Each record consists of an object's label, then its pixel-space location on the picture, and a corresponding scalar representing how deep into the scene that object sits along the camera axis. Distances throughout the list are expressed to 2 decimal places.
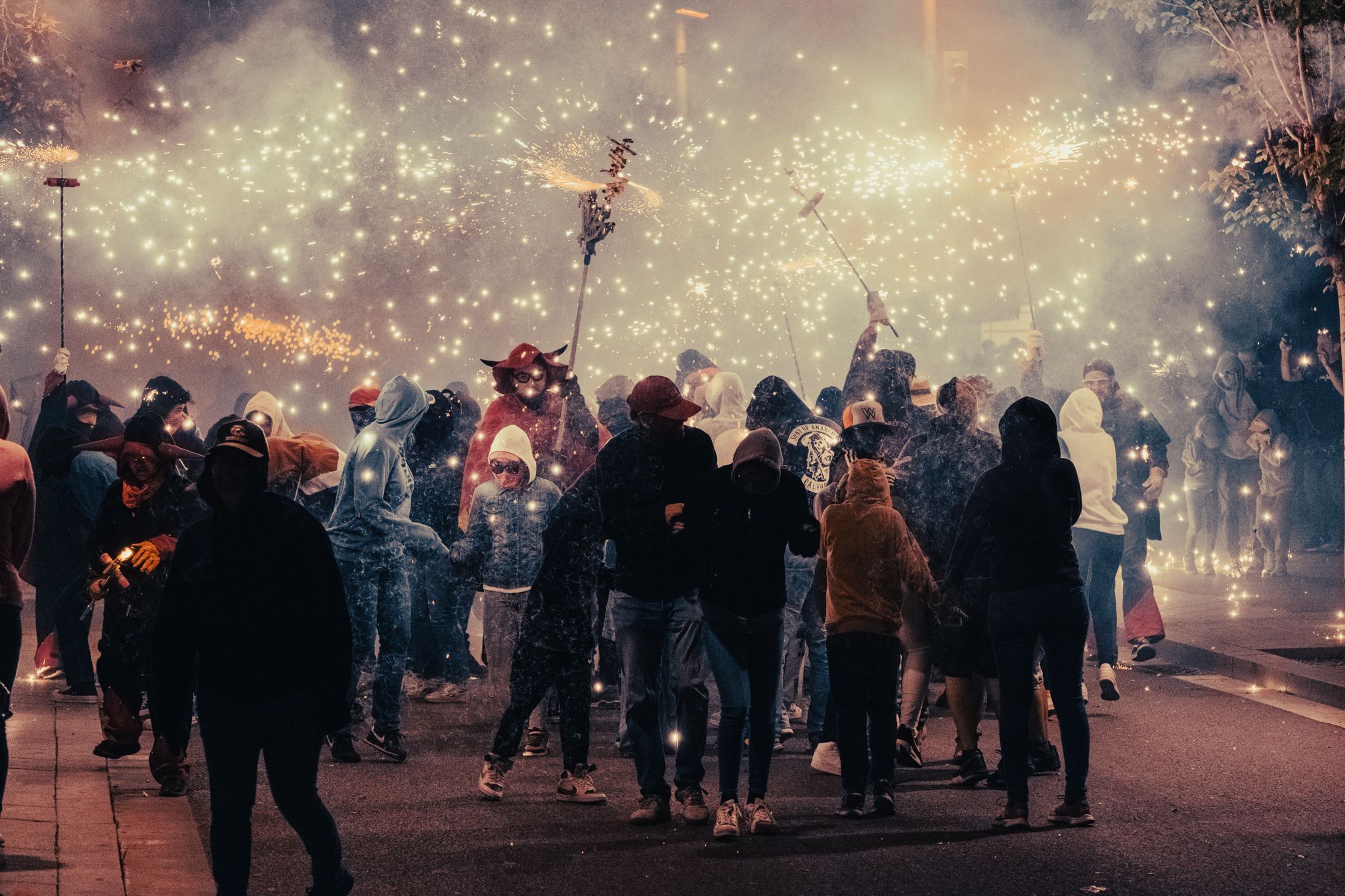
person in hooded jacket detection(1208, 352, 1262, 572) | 31.77
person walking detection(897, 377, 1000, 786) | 13.89
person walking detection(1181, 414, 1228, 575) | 32.81
